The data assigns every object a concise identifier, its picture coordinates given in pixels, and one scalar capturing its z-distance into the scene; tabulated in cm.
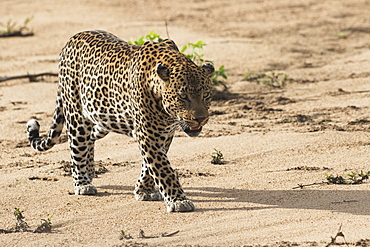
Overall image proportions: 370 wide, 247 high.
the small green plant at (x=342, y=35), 3055
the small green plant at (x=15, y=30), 3073
